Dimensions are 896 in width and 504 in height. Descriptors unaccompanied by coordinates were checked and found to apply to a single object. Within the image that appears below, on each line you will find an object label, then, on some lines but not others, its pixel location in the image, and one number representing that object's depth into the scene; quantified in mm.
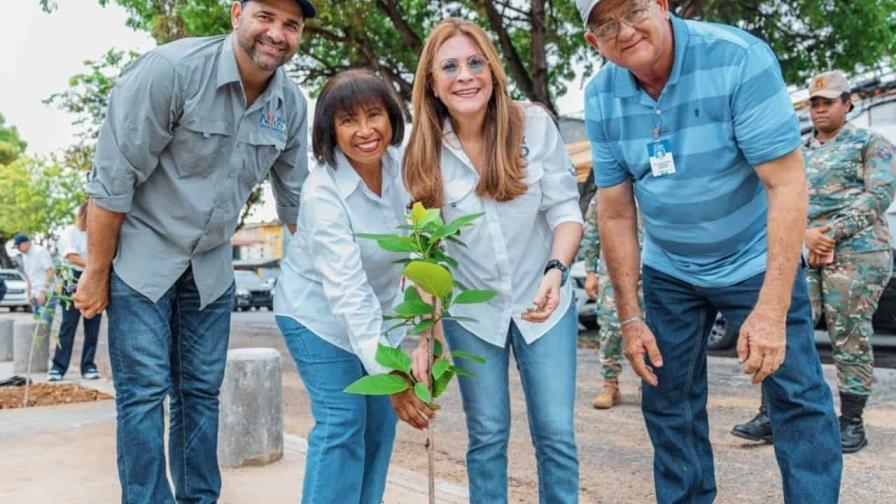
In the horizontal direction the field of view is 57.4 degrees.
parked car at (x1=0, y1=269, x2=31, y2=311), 28391
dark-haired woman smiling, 2500
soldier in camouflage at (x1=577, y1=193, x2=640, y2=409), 5680
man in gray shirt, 2689
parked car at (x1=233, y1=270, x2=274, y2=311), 26109
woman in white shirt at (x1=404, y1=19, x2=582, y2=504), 2566
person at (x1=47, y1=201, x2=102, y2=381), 7594
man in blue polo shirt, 2395
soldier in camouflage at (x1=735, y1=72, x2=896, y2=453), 4363
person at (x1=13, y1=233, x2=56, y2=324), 10867
